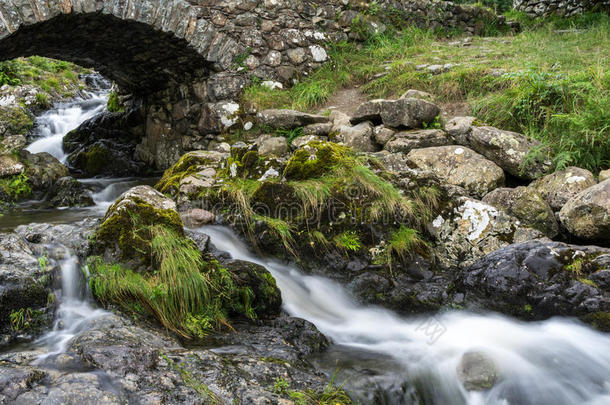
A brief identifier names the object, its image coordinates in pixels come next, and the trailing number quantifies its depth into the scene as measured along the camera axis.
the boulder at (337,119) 6.37
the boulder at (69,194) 6.05
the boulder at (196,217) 4.42
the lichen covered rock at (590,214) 3.71
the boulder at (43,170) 6.79
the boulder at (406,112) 5.71
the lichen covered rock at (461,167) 4.81
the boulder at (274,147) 6.01
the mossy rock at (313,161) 4.66
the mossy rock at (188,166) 5.03
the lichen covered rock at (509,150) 4.78
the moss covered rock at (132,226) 3.31
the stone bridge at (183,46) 6.24
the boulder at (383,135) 5.69
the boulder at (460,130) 5.34
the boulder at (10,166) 6.71
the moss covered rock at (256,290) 3.37
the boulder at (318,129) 6.36
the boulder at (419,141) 5.40
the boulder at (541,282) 3.31
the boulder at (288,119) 6.56
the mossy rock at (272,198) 4.42
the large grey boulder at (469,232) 4.18
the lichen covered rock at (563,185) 4.25
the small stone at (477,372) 2.77
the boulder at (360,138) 5.75
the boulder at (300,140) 6.08
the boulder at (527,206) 4.18
